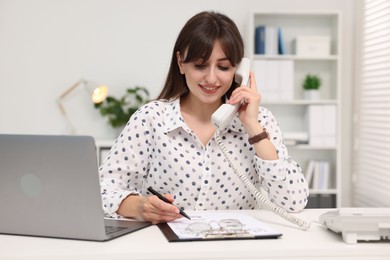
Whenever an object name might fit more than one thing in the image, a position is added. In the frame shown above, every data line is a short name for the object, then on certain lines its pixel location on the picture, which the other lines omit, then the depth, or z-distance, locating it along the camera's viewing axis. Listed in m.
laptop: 1.25
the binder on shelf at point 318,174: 4.52
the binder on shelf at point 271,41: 4.45
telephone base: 1.29
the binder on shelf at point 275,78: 4.43
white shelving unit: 4.61
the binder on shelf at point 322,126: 4.45
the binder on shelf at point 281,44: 4.46
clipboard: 1.32
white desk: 1.20
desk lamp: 3.99
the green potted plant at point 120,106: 4.44
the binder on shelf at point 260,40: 4.44
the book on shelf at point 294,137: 4.43
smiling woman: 1.76
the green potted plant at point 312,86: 4.50
